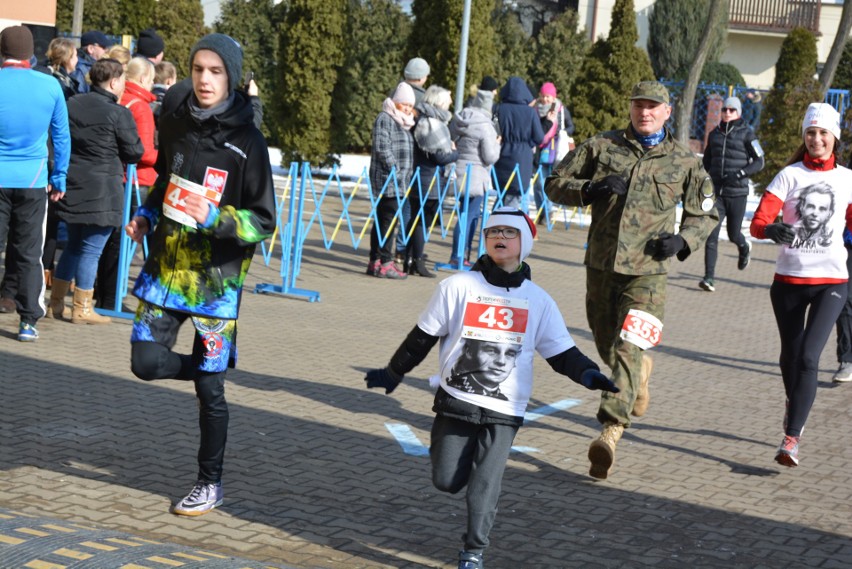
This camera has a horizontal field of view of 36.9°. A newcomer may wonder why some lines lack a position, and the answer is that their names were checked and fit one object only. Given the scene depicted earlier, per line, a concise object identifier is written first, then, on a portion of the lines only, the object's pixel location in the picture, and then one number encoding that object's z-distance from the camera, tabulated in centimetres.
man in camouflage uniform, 651
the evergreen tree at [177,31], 2611
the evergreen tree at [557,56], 3353
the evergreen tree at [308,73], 2277
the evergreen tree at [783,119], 2067
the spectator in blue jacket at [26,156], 818
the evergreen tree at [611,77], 2098
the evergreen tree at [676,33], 4062
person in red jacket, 962
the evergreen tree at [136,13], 2809
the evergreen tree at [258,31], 2869
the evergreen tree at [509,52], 3212
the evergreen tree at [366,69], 2516
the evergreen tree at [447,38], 2209
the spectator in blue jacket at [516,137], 1496
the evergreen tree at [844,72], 3528
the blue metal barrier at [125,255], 964
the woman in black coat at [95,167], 897
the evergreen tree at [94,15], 3456
